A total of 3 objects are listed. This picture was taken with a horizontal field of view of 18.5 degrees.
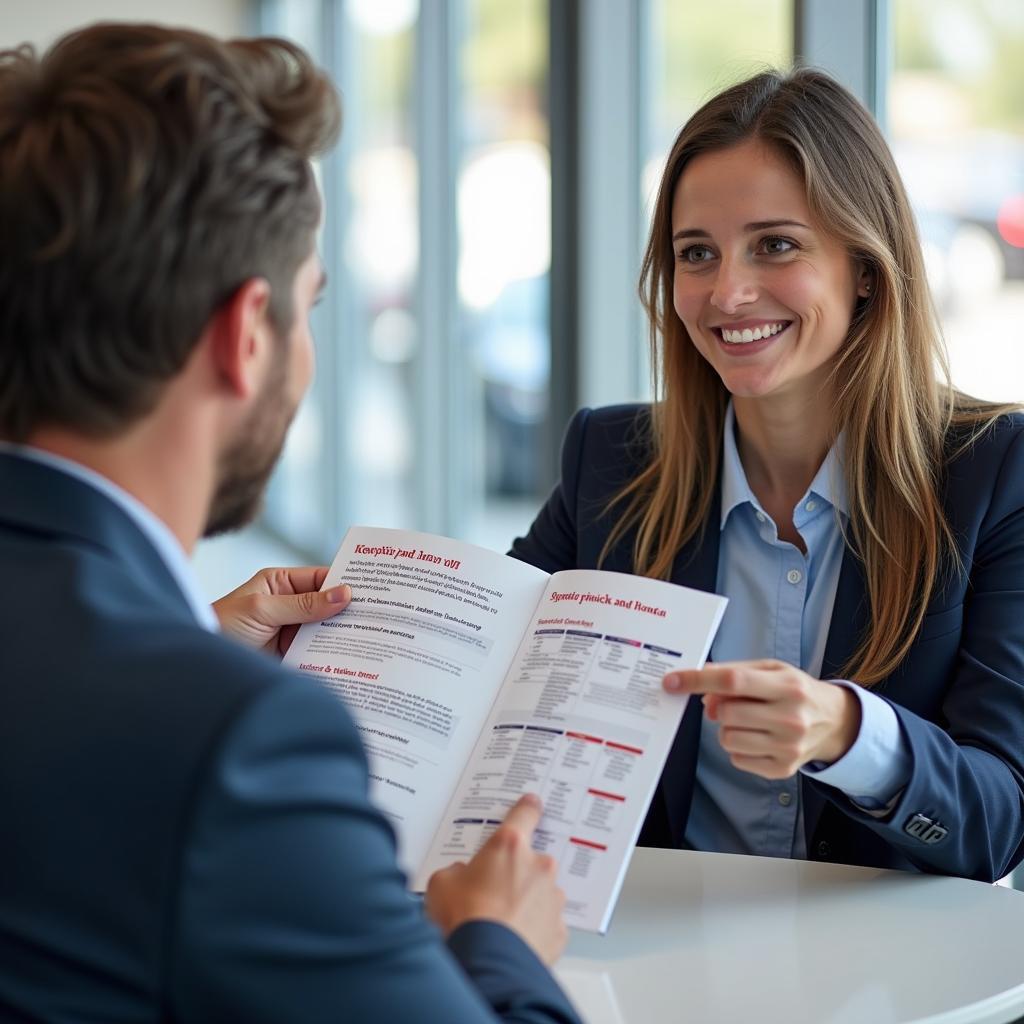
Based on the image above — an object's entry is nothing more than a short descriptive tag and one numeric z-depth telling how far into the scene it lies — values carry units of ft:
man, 5.13
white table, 5.98
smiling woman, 6.87
